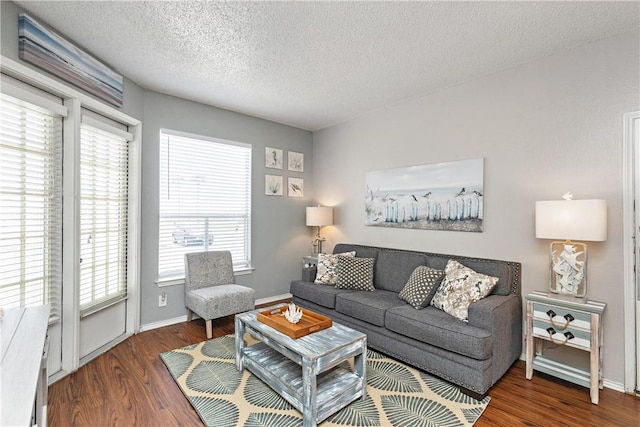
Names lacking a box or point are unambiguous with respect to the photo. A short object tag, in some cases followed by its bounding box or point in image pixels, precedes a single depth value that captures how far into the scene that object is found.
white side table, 2.18
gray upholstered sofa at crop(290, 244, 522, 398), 2.23
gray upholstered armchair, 3.22
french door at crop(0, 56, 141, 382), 2.13
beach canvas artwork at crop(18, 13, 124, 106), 2.08
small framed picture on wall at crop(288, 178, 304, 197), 4.78
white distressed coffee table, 1.88
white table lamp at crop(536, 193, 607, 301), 2.17
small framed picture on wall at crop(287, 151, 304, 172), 4.76
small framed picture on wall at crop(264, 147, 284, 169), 4.47
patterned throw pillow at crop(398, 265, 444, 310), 2.76
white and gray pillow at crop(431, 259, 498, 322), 2.53
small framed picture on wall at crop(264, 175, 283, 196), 4.48
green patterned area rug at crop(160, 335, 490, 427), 1.96
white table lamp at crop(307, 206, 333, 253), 4.42
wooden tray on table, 2.15
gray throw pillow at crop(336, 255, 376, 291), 3.45
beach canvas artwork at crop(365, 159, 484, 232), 3.11
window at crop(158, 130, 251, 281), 3.62
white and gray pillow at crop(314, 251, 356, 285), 3.67
